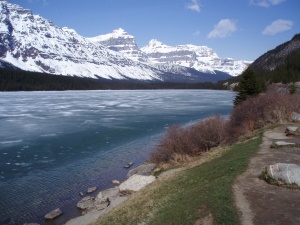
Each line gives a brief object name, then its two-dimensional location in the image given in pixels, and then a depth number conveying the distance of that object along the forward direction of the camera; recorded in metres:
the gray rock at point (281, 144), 19.76
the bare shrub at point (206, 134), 30.81
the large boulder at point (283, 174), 13.04
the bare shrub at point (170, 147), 29.62
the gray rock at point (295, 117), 29.12
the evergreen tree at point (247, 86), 47.81
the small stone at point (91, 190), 23.26
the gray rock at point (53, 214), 19.14
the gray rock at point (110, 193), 21.75
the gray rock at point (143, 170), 26.63
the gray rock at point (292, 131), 23.02
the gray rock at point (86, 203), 20.53
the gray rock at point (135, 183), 22.17
